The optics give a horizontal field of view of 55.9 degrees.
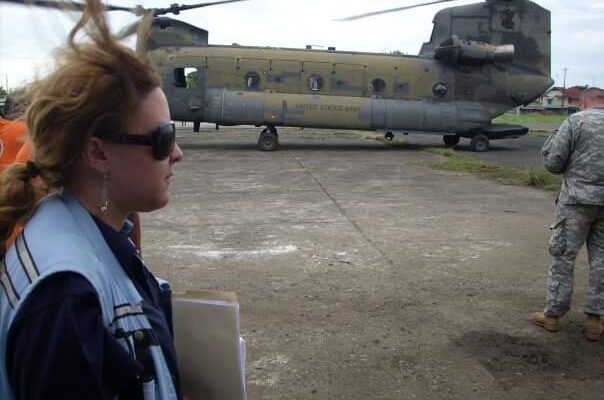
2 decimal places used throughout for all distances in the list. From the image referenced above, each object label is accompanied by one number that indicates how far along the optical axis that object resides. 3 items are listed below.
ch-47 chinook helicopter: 16.52
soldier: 4.30
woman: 1.14
